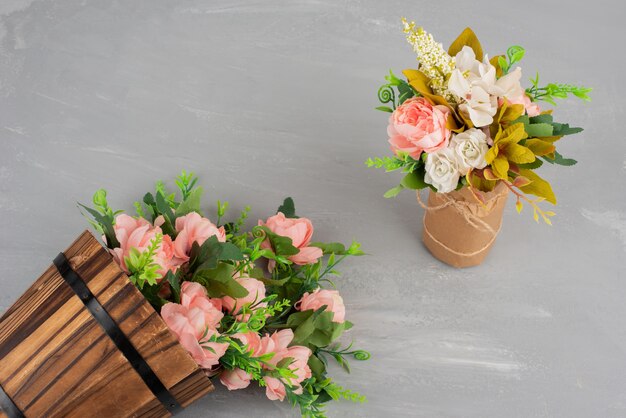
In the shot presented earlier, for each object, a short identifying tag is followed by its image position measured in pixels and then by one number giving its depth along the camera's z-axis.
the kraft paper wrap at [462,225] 1.65
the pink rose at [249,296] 1.52
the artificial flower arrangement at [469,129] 1.51
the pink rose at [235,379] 1.54
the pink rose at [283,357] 1.51
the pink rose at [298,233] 1.68
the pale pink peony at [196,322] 1.39
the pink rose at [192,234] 1.54
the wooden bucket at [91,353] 1.36
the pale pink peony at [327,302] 1.61
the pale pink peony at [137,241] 1.44
